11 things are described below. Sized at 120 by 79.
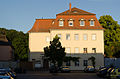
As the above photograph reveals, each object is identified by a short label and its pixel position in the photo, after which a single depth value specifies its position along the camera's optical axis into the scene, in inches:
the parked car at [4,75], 633.2
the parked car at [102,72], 1096.8
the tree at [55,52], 1577.3
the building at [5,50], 2114.9
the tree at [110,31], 2352.4
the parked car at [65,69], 1581.9
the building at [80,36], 1860.2
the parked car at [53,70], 1560.0
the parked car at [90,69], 1569.9
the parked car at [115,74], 887.5
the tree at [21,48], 2608.3
